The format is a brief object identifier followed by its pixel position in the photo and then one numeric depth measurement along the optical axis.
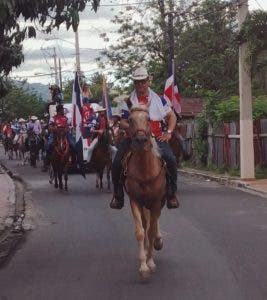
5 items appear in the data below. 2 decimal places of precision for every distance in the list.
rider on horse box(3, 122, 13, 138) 43.47
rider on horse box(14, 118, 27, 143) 36.40
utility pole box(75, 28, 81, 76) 48.76
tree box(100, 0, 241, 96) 40.78
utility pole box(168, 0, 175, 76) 33.12
